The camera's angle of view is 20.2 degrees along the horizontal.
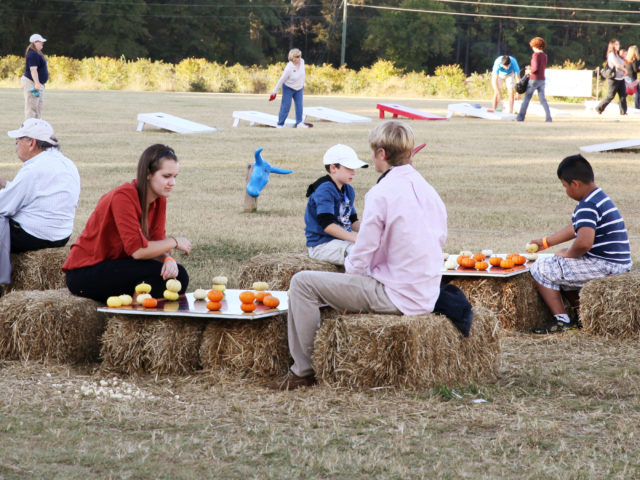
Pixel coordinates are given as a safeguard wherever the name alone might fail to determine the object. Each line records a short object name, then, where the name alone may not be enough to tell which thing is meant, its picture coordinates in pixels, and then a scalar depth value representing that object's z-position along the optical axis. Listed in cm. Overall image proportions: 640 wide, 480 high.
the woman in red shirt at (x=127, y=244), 1124
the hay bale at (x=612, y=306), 1238
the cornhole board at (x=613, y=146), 3530
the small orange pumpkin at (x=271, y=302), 1072
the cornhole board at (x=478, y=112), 5136
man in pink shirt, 983
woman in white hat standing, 3605
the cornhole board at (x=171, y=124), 4123
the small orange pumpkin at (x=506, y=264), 1359
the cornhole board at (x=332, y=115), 4836
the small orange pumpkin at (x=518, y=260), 1385
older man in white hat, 1360
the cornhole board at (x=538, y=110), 5457
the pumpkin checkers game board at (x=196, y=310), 1028
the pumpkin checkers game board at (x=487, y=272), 1317
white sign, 7854
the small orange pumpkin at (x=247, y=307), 1041
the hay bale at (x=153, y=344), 1051
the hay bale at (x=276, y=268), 1334
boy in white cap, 1325
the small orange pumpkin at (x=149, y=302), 1062
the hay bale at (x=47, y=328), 1092
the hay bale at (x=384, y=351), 964
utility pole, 12630
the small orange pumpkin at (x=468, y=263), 1363
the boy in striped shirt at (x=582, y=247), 1288
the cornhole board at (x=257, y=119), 4452
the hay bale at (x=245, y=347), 1050
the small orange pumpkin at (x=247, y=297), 1055
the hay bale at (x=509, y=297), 1328
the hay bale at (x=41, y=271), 1360
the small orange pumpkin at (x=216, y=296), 1076
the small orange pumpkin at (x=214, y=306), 1046
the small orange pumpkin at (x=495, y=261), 1373
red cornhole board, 5023
